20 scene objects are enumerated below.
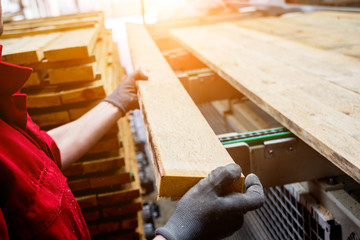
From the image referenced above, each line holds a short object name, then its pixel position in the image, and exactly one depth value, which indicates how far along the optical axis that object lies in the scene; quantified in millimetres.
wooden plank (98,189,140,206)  2115
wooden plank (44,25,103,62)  1682
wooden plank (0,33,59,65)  1602
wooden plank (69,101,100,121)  1871
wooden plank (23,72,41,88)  1768
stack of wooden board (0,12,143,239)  1734
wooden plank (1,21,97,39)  2266
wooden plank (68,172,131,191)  2053
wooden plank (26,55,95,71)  1714
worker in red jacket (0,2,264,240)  814
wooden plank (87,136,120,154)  1960
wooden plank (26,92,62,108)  1765
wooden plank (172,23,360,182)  933
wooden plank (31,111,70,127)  1841
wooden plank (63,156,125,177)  1978
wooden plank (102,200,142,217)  2185
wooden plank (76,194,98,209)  2078
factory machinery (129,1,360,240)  1158
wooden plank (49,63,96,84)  1745
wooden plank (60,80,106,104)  1777
